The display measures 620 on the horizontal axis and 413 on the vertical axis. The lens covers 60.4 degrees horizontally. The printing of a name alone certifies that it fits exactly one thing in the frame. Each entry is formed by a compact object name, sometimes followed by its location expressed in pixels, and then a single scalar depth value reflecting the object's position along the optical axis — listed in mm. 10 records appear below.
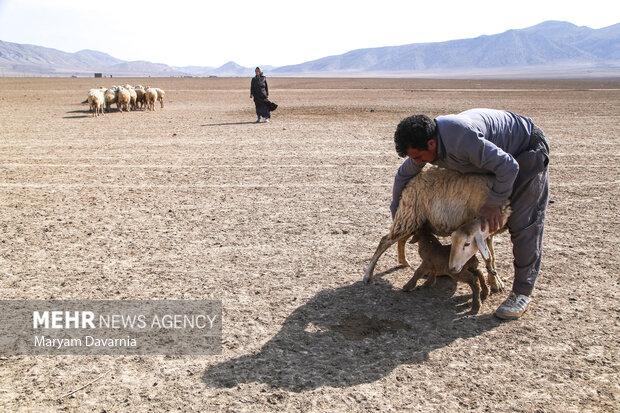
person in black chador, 17688
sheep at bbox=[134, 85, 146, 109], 22419
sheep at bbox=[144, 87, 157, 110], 22114
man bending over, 3748
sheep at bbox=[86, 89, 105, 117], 19844
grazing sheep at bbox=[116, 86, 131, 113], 21422
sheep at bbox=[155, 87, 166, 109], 24000
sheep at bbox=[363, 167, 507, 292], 4254
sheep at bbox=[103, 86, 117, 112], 21438
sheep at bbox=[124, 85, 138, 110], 22088
